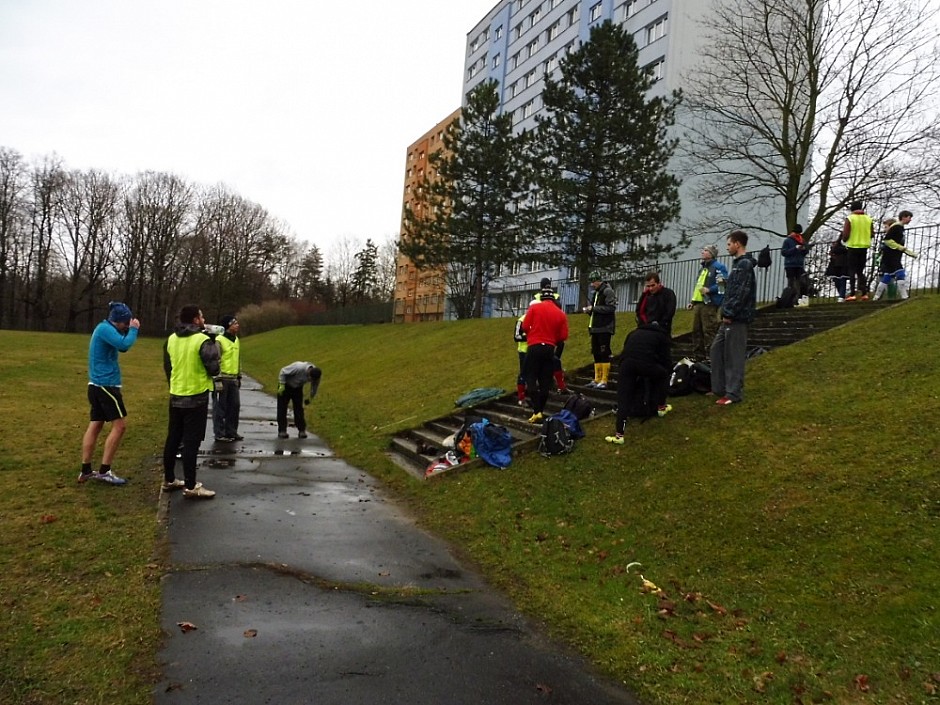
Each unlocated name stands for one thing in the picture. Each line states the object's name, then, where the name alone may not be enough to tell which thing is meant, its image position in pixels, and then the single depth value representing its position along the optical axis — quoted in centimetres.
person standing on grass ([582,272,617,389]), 1050
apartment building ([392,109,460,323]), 5347
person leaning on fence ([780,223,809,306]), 1270
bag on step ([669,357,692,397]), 903
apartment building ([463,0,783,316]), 3703
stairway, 965
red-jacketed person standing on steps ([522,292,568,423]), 916
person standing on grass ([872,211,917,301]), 1173
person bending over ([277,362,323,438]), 1109
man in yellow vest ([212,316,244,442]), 1037
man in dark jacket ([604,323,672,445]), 775
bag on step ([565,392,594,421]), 916
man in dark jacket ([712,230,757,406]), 776
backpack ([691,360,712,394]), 892
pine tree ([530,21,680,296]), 2523
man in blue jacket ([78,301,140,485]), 714
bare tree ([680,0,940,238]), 2044
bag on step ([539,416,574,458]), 801
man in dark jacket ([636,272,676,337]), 855
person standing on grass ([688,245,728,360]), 1008
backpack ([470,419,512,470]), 814
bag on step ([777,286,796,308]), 1324
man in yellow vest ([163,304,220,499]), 702
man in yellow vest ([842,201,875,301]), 1202
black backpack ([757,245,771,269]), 1212
